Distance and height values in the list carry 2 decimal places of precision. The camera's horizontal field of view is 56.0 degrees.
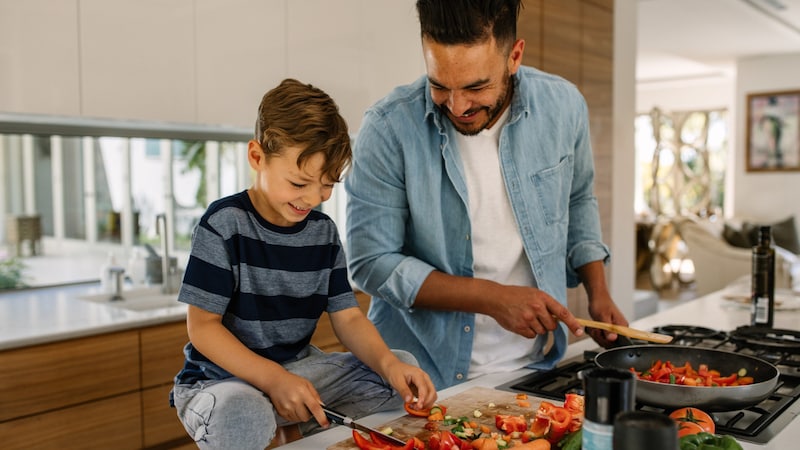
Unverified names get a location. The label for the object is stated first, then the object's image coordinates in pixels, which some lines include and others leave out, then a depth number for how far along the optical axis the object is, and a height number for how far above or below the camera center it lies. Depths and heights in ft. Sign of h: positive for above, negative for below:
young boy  4.35 -0.71
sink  10.56 -1.70
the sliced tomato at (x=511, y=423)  3.87 -1.27
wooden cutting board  3.90 -1.31
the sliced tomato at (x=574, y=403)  3.95 -1.19
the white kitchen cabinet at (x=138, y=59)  8.75 +1.46
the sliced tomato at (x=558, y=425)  3.65 -1.19
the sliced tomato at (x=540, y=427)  3.76 -1.24
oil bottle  6.81 -0.93
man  5.50 -0.29
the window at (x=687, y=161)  33.01 +0.85
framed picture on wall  28.68 +1.83
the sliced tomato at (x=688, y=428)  3.30 -1.11
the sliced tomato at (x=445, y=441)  3.50 -1.24
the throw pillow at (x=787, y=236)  27.22 -2.06
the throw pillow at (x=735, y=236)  25.55 -1.95
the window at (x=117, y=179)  10.90 +0.02
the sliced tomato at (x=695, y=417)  3.71 -1.20
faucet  11.15 -1.19
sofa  21.11 -2.29
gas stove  4.11 -1.34
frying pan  3.98 -1.15
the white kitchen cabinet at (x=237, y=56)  9.82 +1.68
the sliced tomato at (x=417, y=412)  4.13 -1.27
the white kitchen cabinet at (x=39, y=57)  8.04 +1.36
